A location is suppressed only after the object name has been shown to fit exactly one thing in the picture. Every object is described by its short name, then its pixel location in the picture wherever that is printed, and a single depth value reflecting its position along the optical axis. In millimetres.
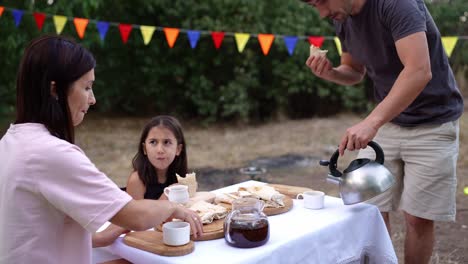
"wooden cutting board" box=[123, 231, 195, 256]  1763
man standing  2611
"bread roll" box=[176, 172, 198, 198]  2443
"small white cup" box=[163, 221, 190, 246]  1790
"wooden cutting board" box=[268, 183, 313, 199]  2554
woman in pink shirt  1548
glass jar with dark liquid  1805
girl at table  2811
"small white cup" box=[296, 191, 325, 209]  2328
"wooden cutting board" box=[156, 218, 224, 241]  1907
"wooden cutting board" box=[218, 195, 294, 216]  2213
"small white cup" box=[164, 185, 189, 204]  2225
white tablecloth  1783
